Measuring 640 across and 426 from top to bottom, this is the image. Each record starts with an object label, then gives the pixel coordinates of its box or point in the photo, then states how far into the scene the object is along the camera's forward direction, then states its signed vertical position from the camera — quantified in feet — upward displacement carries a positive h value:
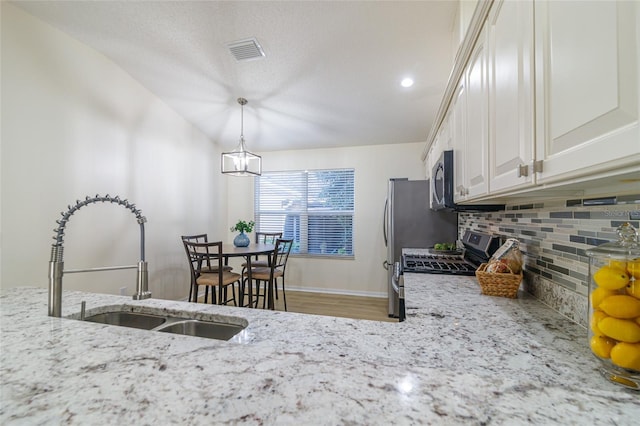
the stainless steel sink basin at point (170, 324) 3.41 -1.46
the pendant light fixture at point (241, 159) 9.98 +2.15
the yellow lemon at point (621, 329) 1.88 -0.82
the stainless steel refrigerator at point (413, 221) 10.05 -0.21
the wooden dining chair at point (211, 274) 9.04 -2.17
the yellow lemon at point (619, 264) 2.02 -0.37
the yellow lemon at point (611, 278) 1.98 -0.47
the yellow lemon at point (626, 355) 1.87 -1.00
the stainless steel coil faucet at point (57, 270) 3.06 -0.64
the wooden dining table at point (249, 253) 9.39 -1.36
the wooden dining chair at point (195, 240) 9.77 -1.25
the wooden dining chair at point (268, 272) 10.30 -2.30
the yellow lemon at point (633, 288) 1.91 -0.53
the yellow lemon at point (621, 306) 1.89 -0.66
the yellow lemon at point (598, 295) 2.05 -0.62
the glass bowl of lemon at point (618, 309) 1.90 -0.70
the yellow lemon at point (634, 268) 1.94 -0.38
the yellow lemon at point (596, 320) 2.10 -0.84
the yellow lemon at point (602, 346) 2.03 -1.01
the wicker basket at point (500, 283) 4.04 -1.04
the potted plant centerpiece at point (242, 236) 11.32 -0.90
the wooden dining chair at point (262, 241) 11.73 -1.42
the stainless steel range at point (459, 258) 5.76 -1.18
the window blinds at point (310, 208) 14.28 +0.41
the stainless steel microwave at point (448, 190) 6.37 +0.62
